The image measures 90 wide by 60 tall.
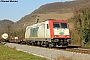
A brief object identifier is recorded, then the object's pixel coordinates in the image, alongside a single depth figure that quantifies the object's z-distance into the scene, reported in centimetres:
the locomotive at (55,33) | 3266
